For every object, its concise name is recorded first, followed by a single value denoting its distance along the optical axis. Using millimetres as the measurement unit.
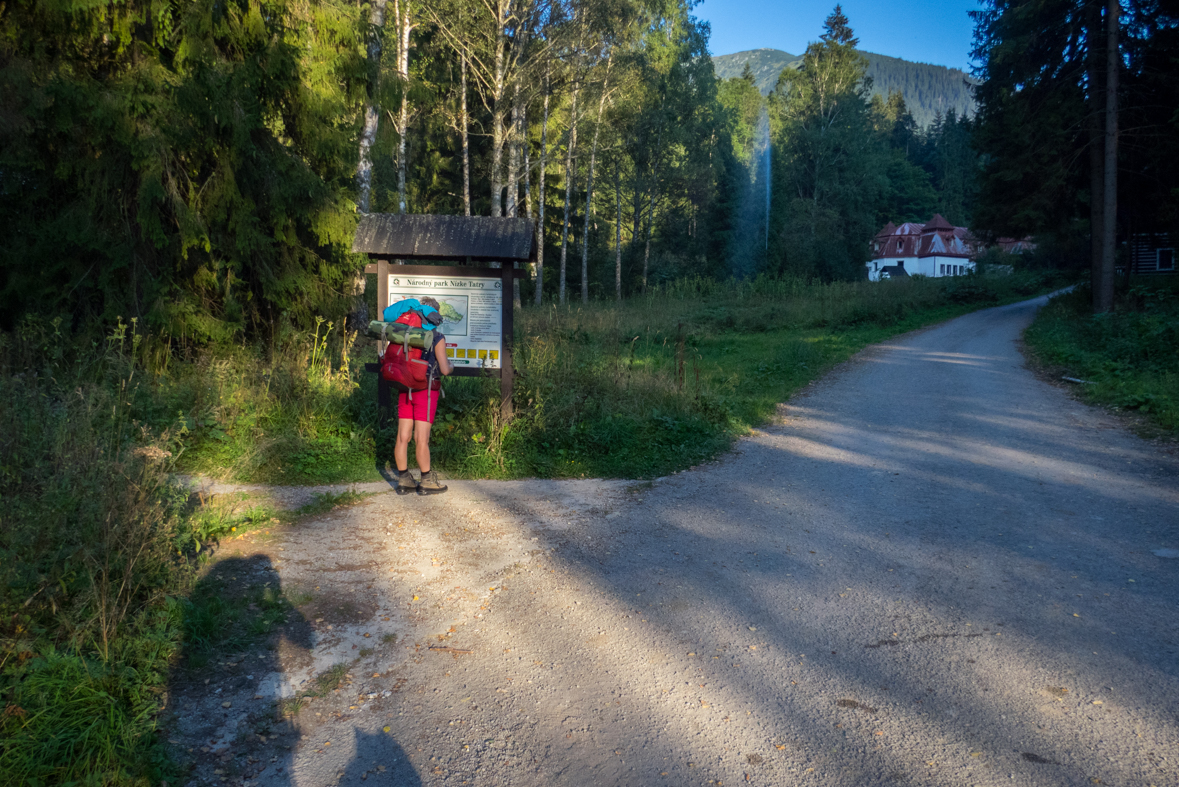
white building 73125
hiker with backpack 6473
